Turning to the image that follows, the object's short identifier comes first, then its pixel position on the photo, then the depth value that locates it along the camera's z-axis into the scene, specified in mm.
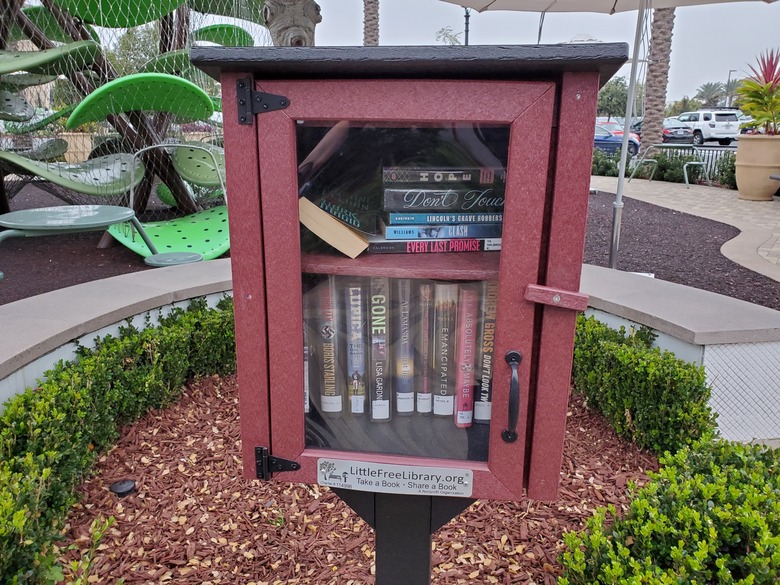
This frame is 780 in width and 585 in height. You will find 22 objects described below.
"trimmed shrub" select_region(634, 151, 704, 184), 14125
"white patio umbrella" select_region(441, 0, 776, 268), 5038
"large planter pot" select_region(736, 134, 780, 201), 10742
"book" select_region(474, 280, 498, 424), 1224
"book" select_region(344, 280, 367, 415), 1271
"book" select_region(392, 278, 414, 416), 1271
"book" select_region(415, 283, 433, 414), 1277
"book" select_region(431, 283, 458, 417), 1271
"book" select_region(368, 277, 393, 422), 1266
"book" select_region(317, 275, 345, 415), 1266
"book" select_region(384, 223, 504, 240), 1230
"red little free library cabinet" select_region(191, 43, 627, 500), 1026
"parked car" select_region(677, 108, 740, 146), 29031
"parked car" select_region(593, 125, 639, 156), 23516
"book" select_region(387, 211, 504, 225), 1225
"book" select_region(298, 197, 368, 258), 1203
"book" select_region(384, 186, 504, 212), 1200
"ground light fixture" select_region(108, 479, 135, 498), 2326
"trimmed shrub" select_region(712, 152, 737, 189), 12930
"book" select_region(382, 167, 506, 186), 1197
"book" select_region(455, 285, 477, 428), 1260
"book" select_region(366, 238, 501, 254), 1244
